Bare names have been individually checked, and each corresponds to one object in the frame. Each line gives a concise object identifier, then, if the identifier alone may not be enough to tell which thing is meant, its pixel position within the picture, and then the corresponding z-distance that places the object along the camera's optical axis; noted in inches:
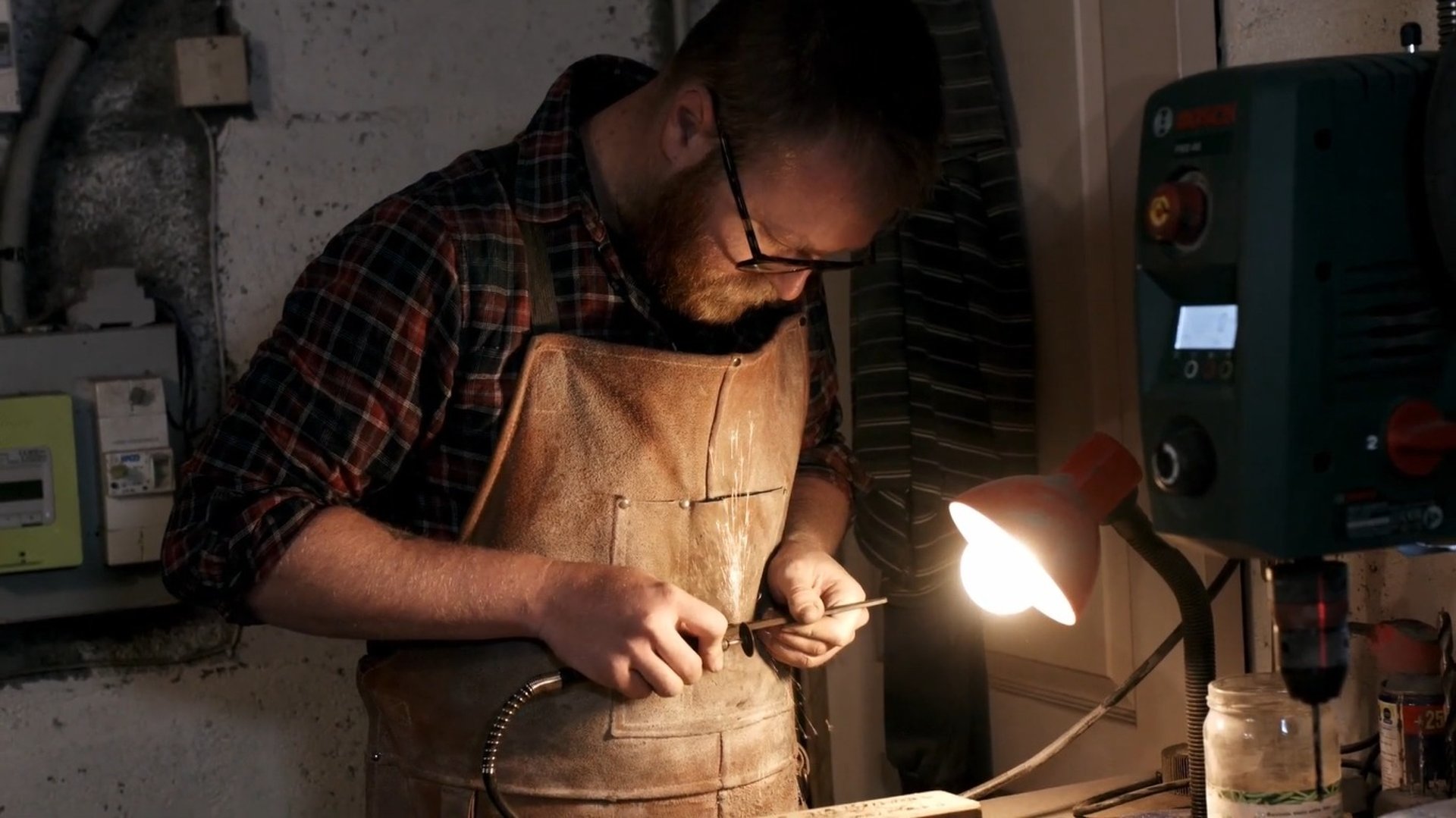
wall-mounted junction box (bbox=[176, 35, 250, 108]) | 79.8
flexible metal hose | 52.7
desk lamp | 43.2
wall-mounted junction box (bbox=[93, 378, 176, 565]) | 78.3
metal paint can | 50.4
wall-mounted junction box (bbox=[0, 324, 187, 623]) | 77.2
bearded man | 53.2
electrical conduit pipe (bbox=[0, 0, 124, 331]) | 76.6
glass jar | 47.5
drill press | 37.2
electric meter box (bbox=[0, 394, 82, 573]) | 76.1
